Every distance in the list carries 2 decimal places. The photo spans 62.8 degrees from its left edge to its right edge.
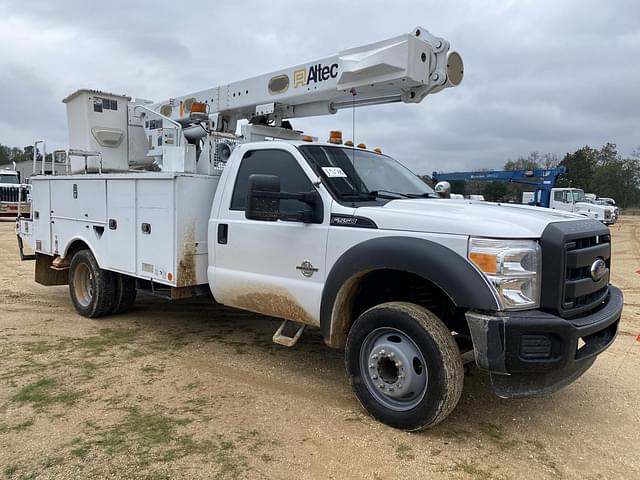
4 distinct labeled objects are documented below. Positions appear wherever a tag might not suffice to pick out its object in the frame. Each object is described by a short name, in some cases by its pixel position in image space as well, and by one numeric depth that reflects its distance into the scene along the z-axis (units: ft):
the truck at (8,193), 85.76
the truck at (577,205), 96.53
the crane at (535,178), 92.27
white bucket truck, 10.67
